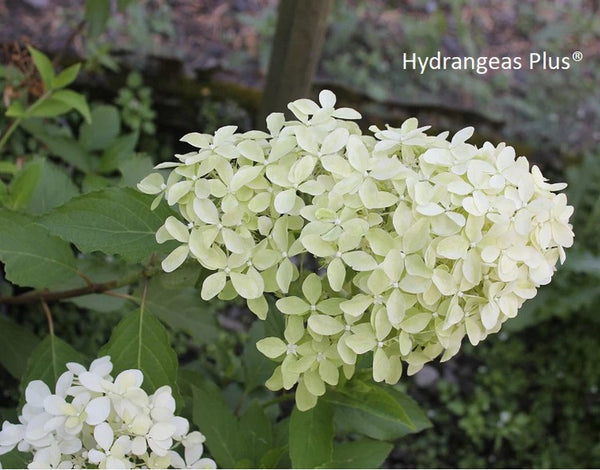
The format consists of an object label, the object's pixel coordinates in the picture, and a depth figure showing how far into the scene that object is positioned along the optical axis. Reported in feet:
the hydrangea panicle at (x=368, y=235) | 1.89
